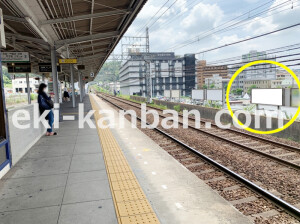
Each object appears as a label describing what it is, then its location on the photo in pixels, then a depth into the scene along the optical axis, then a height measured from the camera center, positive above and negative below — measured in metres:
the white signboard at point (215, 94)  16.37 -0.32
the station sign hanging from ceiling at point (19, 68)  14.11 +1.59
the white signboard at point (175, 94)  26.12 -0.39
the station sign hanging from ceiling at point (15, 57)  11.45 +1.84
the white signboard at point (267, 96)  11.09 -0.40
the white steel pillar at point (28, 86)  18.89 +0.66
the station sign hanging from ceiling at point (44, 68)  14.97 +1.62
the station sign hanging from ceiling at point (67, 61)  14.10 +1.91
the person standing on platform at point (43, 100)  8.25 -0.23
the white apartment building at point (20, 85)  71.25 +2.91
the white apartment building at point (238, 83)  89.79 +2.37
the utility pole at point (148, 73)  27.08 +2.08
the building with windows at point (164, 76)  88.44 +5.59
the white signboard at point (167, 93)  27.52 -0.28
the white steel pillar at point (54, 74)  12.81 +1.06
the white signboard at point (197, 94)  18.91 -0.34
